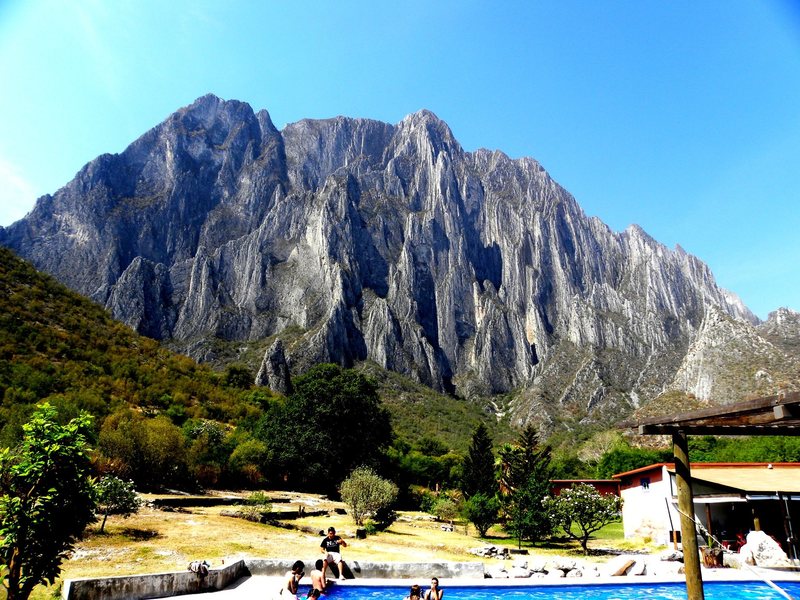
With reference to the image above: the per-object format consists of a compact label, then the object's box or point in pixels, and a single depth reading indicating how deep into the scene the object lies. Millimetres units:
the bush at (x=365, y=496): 25922
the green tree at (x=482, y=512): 30391
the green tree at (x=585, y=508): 24688
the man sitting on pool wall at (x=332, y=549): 14984
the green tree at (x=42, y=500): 8586
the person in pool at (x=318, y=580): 13203
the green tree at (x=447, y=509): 35562
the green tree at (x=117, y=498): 17719
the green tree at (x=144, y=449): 25766
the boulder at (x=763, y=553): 18344
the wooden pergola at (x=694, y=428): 7941
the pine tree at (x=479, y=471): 40688
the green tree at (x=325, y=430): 42000
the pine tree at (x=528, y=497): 27236
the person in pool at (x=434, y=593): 11875
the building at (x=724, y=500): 22203
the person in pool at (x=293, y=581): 11152
